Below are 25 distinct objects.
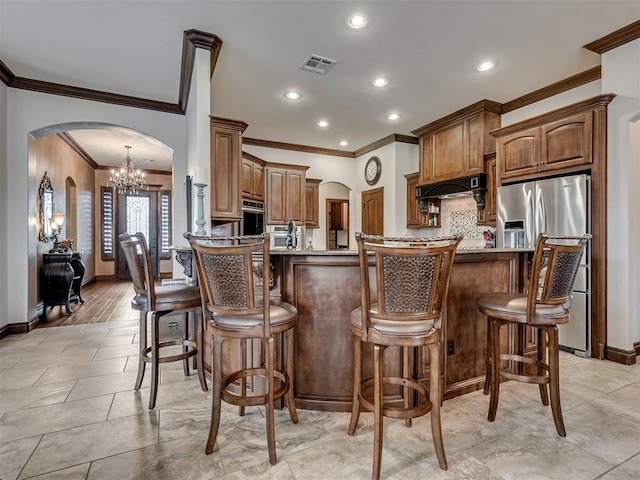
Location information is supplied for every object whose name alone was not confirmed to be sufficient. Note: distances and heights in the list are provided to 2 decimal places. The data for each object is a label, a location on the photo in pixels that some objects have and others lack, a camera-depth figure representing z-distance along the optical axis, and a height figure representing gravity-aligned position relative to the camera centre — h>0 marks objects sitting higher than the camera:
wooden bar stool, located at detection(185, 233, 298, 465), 1.58 -0.36
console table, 4.64 -0.55
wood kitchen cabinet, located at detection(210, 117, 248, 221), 3.46 +0.74
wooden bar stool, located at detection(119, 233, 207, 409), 2.18 -0.42
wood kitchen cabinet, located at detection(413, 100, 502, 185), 4.80 +1.48
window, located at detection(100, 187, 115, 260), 8.77 +0.42
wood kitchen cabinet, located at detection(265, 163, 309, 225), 6.12 +0.85
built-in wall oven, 5.22 +0.34
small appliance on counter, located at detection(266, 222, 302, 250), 6.15 +0.08
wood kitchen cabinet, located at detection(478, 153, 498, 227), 4.66 +0.61
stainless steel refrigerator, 3.24 +0.19
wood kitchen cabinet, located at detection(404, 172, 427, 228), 6.09 +0.59
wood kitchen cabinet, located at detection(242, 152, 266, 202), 5.28 +1.02
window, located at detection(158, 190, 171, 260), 9.30 +0.56
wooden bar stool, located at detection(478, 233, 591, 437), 1.85 -0.41
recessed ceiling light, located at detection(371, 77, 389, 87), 4.04 +1.91
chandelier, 6.75 +1.28
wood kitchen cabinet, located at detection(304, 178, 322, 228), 6.86 +0.76
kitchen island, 2.17 -0.54
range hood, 4.75 +0.78
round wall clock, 6.72 +1.39
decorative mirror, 4.73 +0.44
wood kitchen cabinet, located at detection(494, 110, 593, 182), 3.26 +0.97
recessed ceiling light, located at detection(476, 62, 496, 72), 3.69 +1.92
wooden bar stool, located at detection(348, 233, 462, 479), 1.47 -0.32
